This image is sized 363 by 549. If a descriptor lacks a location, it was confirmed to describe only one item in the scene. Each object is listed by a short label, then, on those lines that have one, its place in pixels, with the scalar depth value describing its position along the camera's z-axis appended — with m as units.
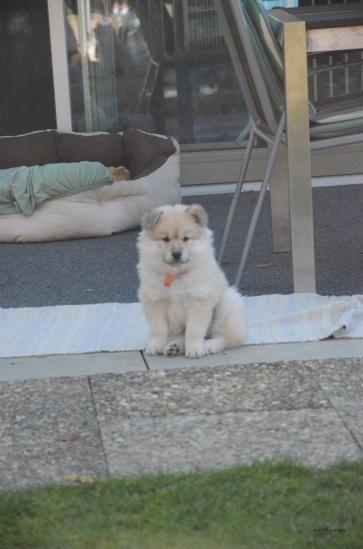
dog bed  12.41
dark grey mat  10.04
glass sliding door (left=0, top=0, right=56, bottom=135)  15.26
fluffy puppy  7.87
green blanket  12.38
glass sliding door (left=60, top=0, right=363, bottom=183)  15.37
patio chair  9.50
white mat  8.40
